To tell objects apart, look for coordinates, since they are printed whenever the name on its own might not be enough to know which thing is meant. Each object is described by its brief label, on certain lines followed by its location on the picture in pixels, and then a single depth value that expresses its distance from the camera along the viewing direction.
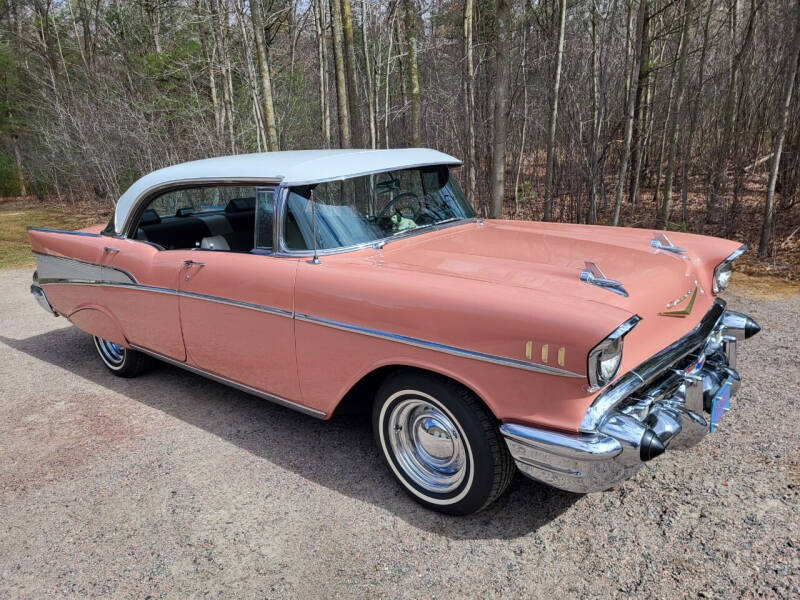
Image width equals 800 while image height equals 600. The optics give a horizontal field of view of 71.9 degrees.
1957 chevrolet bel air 2.19
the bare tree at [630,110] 7.54
